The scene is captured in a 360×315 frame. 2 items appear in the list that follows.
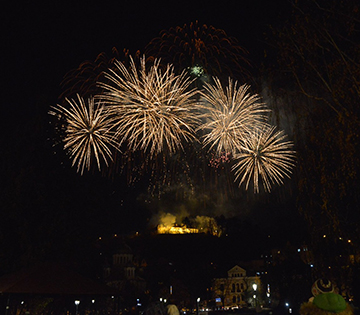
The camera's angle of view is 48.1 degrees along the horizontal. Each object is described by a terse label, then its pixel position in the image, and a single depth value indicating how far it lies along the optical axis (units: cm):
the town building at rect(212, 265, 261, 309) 8154
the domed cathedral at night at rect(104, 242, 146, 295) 7056
